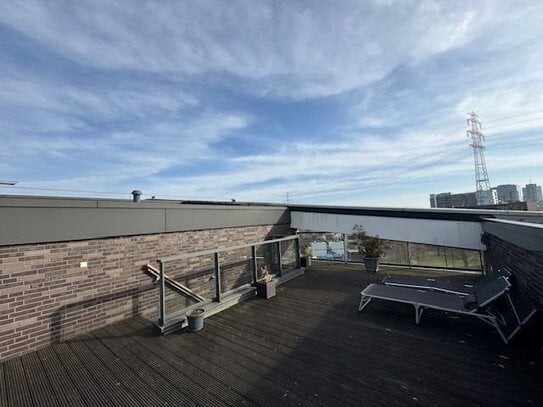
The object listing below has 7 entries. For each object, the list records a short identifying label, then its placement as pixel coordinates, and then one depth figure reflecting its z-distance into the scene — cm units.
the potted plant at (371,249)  888
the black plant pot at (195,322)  455
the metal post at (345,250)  1083
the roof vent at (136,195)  659
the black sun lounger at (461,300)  392
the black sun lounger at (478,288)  358
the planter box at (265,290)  632
